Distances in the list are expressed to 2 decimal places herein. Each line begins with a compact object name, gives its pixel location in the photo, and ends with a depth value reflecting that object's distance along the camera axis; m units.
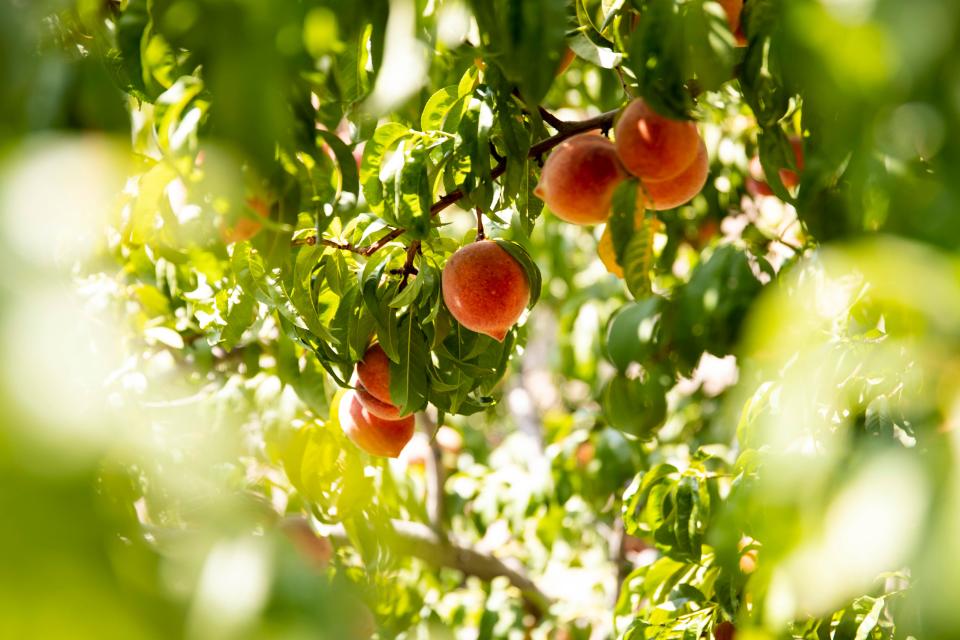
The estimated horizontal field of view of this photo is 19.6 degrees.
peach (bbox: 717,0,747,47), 2.00
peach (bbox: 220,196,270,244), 1.91
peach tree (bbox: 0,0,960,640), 1.12
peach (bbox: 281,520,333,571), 2.51
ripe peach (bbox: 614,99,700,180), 1.98
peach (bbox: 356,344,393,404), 2.14
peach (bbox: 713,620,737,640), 2.25
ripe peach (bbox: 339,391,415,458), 2.21
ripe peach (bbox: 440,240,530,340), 2.07
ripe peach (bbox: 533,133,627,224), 2.02
